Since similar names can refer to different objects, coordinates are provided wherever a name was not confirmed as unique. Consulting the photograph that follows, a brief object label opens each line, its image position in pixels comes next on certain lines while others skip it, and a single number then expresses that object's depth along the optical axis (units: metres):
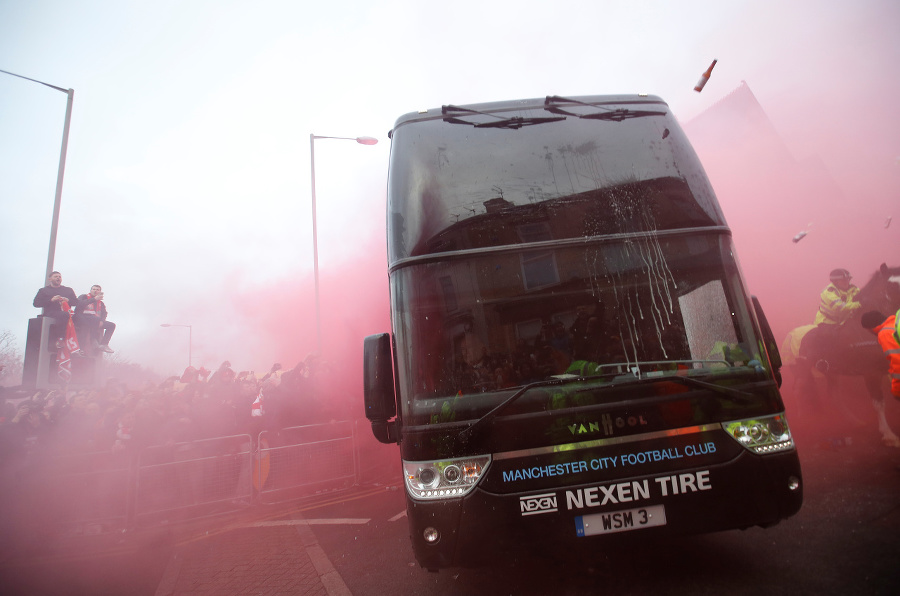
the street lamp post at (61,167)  8.70
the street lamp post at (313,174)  11.83
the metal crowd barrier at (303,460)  7.42
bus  2.57
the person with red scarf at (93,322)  8.22
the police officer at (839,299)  6.01
